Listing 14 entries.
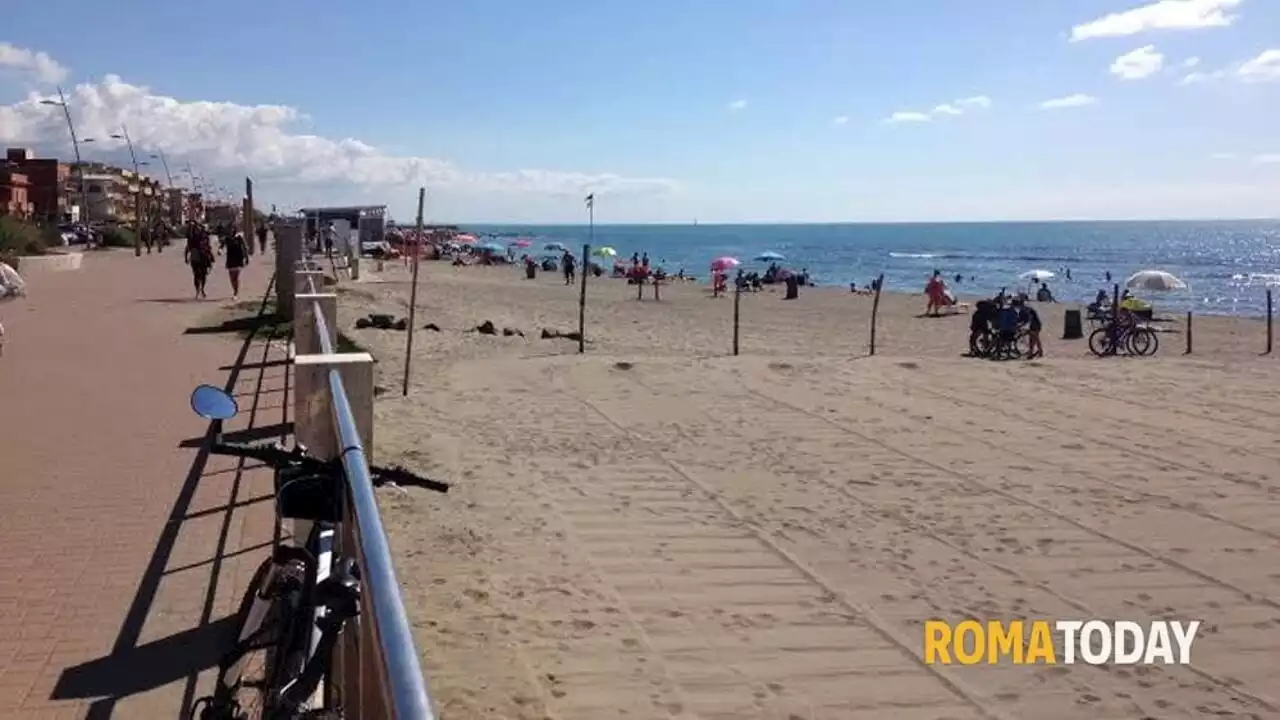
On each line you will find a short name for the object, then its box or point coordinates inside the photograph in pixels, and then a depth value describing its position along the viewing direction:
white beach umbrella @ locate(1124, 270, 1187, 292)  34.41
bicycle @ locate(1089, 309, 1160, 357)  22.64
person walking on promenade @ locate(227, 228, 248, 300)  21.84
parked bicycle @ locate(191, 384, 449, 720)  2.60
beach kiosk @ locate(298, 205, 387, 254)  49.53
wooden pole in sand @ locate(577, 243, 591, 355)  18.31
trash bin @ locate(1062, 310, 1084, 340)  27.91
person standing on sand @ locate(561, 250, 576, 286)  48.69
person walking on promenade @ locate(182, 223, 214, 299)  21.58
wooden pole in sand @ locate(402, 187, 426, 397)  12.83
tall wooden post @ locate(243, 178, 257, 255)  36.19
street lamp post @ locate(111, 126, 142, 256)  39.78
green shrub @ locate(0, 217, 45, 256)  30.09
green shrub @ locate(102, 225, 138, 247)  47.69
